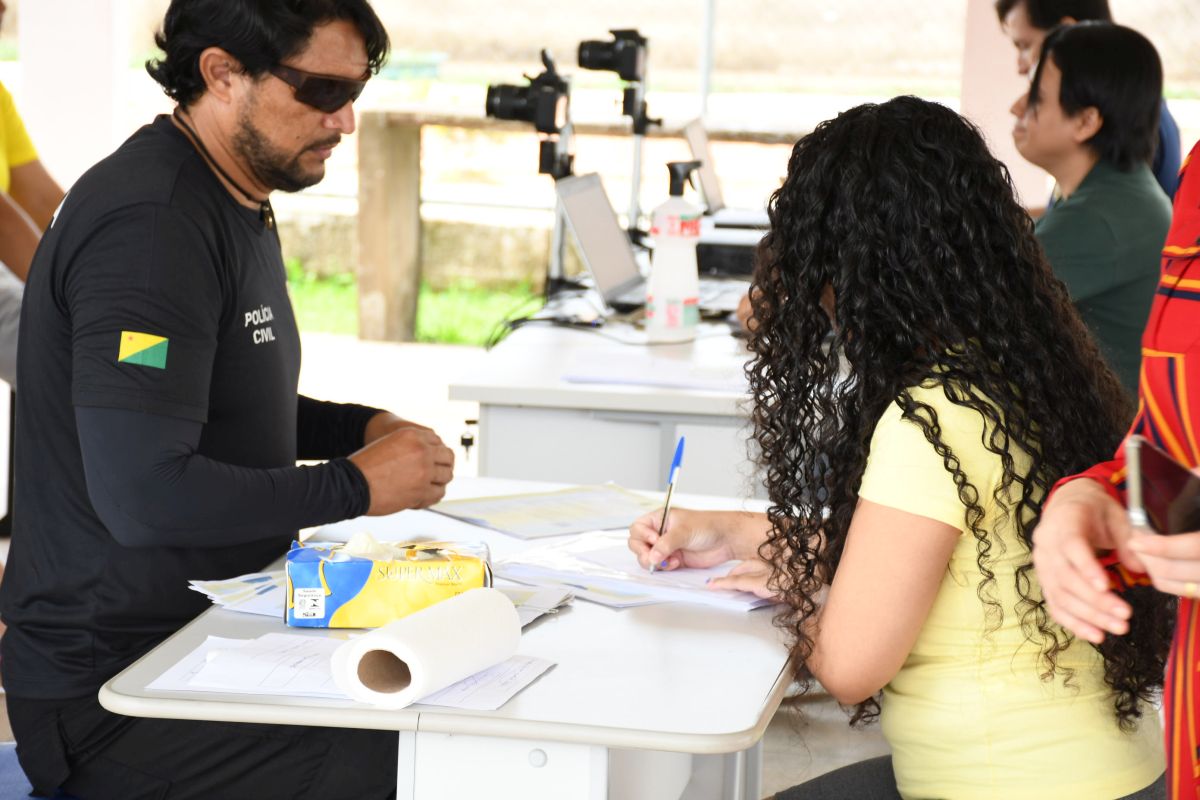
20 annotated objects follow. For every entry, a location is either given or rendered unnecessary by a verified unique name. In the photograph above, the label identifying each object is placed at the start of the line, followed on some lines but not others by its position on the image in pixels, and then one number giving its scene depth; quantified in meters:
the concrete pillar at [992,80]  9.23
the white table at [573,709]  3.45
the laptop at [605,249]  5.59
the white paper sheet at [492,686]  3.47
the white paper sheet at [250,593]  3.73
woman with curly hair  3.53
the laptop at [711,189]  7.50
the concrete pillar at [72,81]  9.85
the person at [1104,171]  4.90
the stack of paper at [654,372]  4.88
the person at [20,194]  5.16
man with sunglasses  3.73
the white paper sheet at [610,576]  3.80
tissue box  3.65
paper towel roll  3.44
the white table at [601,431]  4.83
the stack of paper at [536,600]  3.73
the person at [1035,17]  6.10
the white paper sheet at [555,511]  4.08
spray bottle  5.29
